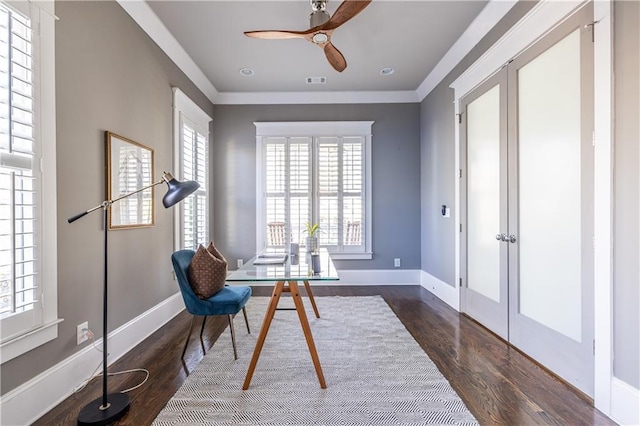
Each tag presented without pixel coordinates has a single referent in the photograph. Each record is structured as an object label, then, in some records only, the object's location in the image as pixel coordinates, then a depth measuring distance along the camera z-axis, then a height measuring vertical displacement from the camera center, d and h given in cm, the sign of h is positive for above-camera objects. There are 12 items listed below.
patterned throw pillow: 238 -47
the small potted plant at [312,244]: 308 -30
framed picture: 236 +30
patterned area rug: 172 -114
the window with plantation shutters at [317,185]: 477 +47
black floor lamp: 165 -110
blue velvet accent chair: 230 -67
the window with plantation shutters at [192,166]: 352 +64
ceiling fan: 213 +146
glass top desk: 191 -44
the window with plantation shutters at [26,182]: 156 +19
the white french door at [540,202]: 194 +10
